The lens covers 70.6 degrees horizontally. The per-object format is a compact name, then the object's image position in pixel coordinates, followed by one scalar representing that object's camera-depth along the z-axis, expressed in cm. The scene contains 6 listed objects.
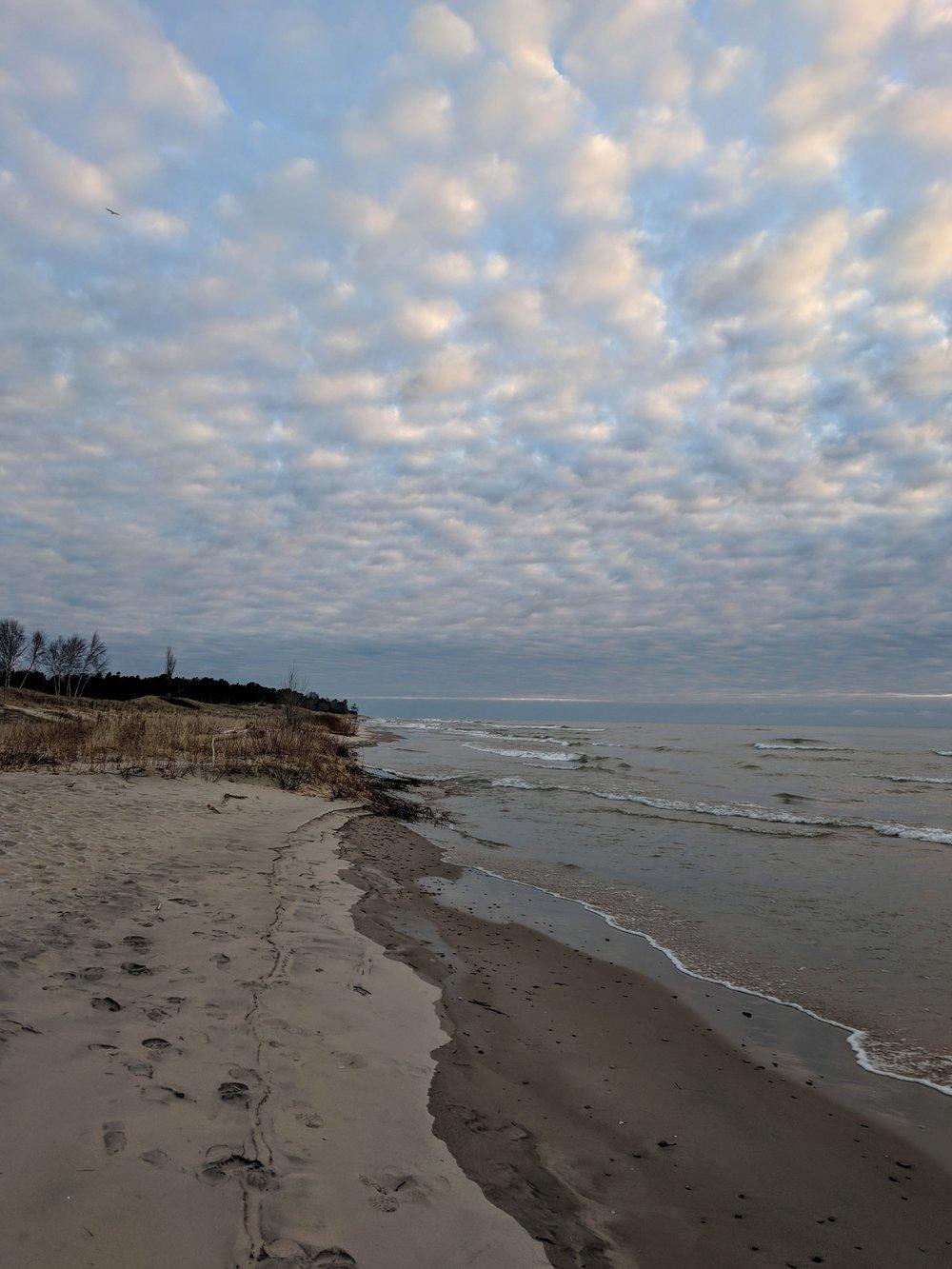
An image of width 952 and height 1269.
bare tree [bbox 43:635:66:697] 6662
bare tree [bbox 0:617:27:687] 6138
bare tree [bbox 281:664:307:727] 3869
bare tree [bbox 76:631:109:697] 7356
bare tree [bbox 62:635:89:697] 6675
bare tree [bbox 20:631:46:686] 6806
